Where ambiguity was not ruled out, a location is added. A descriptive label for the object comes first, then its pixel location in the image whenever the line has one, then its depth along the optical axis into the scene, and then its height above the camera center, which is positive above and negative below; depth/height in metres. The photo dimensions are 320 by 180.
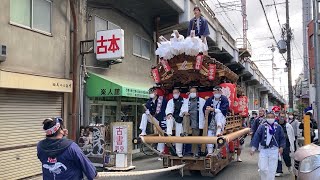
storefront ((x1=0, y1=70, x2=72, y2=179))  7.13 -0.38
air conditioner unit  6.78 +1.23
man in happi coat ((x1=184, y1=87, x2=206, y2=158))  7.06 -0.34
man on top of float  7.91 +2.20
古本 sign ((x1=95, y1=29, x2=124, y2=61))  9.33 +1.98
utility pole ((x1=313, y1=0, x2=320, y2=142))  6.65 +1.36
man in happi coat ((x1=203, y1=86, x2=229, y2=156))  6.64 -0.27
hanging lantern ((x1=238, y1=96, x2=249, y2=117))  9.09 -0.21
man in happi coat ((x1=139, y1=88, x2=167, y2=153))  7.31 -0.27
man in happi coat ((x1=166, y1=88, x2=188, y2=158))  7.04 -0.33
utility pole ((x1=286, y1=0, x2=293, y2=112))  19.08 +3.82
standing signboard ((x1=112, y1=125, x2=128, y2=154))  9.02 -1.29
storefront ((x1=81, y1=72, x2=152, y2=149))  9.79 -0.01
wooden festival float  6.75 +0.40
